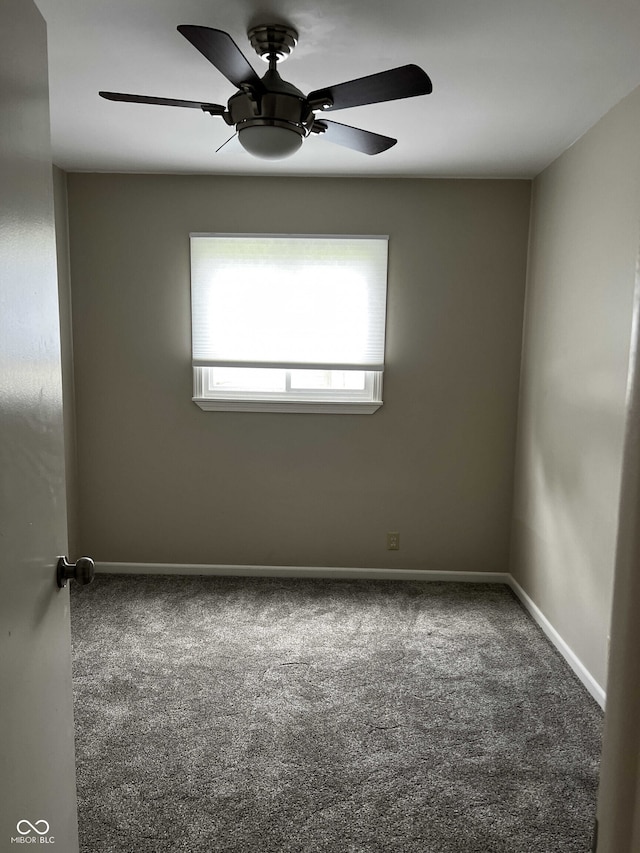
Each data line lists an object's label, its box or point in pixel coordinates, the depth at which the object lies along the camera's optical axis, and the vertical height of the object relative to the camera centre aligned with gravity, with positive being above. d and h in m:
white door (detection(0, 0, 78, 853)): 0.94 -0.22
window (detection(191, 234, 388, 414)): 3.63 +0.24
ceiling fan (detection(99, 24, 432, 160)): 1.71 +0.76
